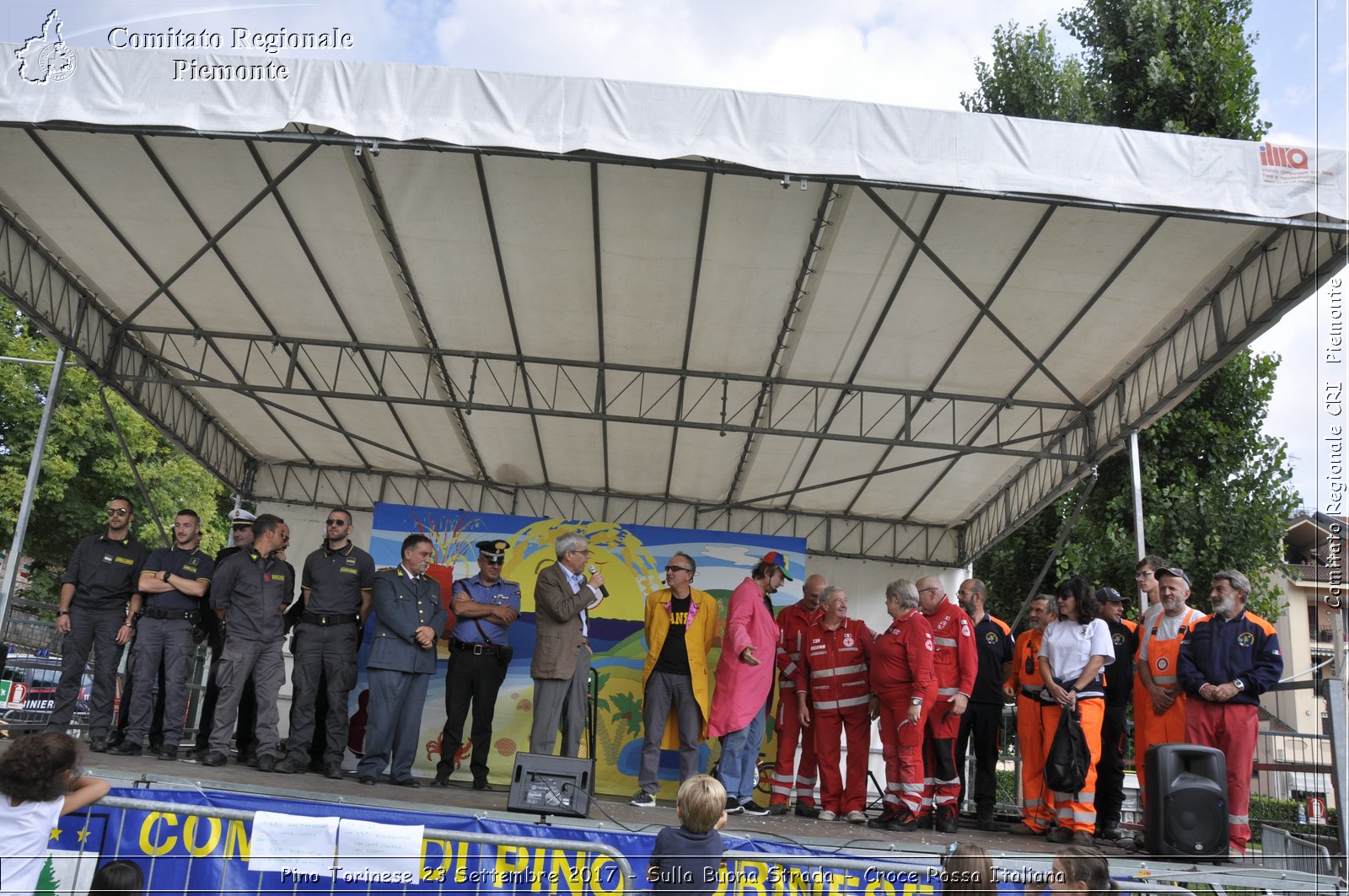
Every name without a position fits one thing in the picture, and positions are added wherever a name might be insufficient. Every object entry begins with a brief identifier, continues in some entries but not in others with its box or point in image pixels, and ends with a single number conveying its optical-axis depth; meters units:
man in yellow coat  7.09
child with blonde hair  3.72
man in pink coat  7.17
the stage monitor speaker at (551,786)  5.12
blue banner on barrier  4.37
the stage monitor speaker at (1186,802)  5.19
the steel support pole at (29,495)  8.95
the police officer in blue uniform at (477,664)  7.45
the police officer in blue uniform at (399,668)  6.90
